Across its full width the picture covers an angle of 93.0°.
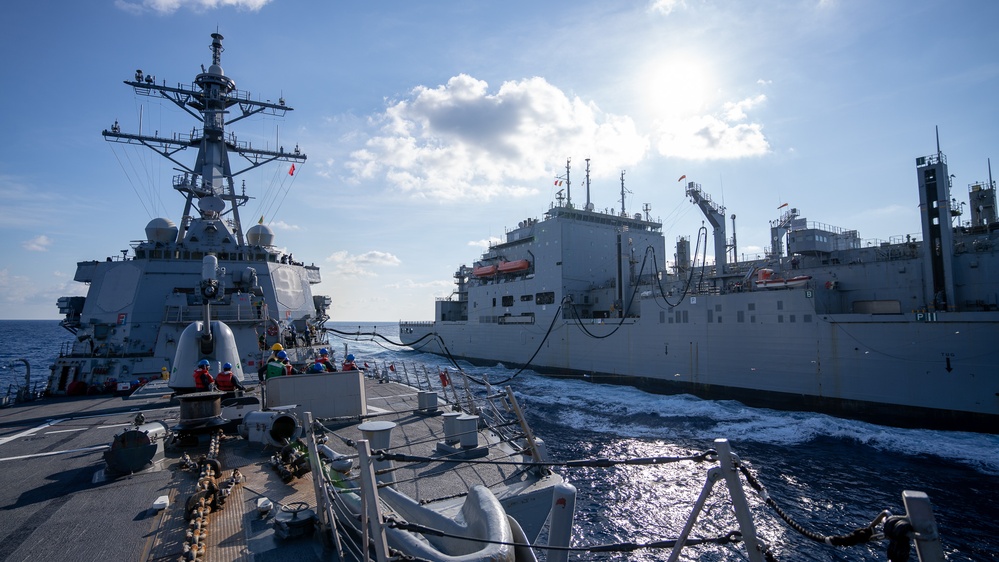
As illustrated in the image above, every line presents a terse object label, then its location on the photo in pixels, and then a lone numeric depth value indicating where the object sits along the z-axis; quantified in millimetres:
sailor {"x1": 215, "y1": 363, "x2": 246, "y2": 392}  8570
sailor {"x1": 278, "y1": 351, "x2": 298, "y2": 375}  9831
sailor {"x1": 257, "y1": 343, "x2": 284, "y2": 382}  9782
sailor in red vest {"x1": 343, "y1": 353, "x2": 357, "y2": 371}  10562
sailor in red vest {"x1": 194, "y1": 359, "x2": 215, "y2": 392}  8438
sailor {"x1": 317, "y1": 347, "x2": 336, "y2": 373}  11445
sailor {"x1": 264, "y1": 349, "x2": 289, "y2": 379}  9022
